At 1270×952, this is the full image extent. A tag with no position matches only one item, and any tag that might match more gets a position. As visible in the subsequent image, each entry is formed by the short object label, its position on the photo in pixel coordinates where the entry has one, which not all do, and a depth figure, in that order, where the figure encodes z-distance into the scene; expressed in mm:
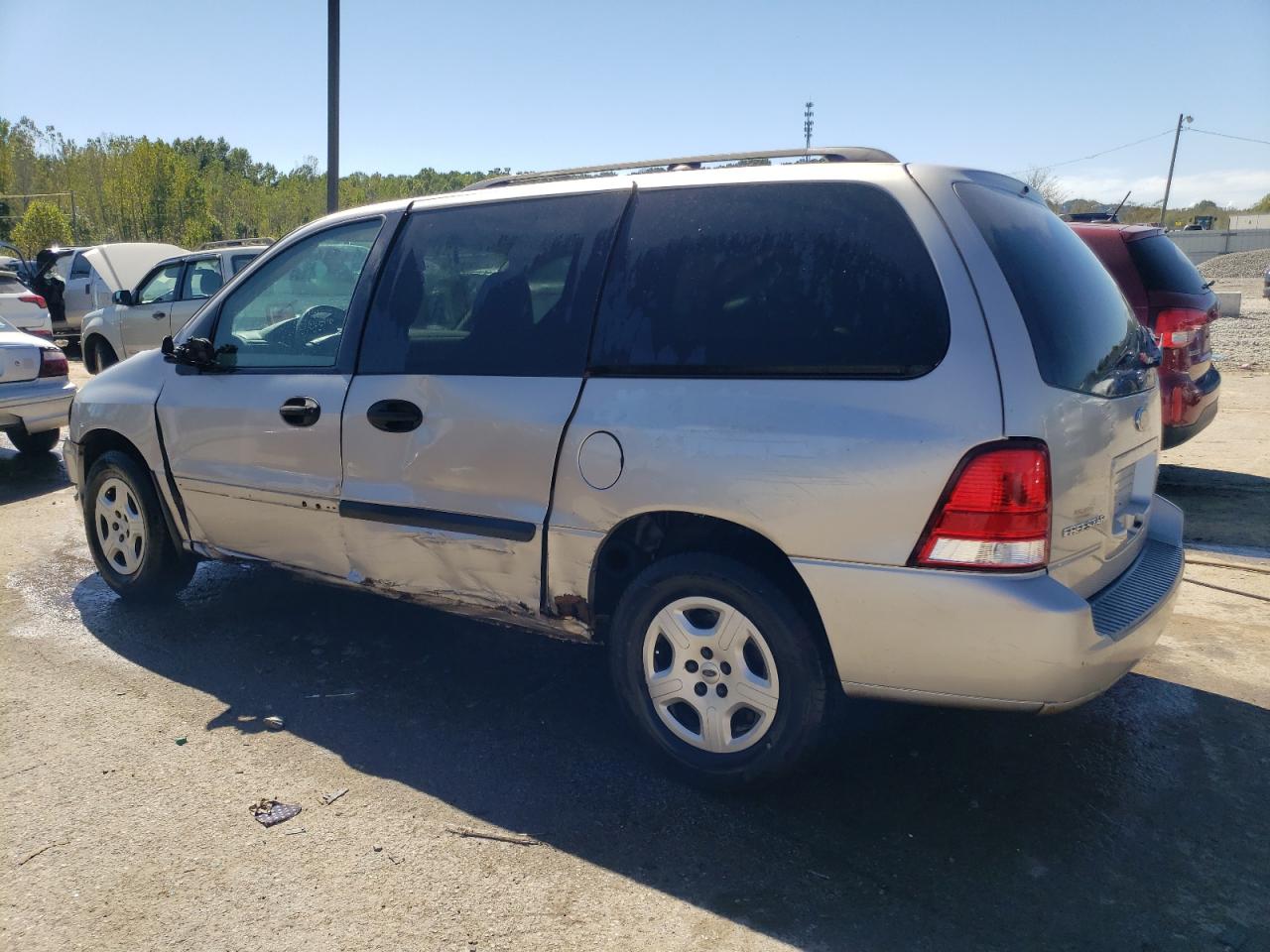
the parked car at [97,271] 17438
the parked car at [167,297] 11859
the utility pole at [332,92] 11922
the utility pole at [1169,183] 72988
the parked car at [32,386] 7926
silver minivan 2713
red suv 6398
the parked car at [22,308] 12289
